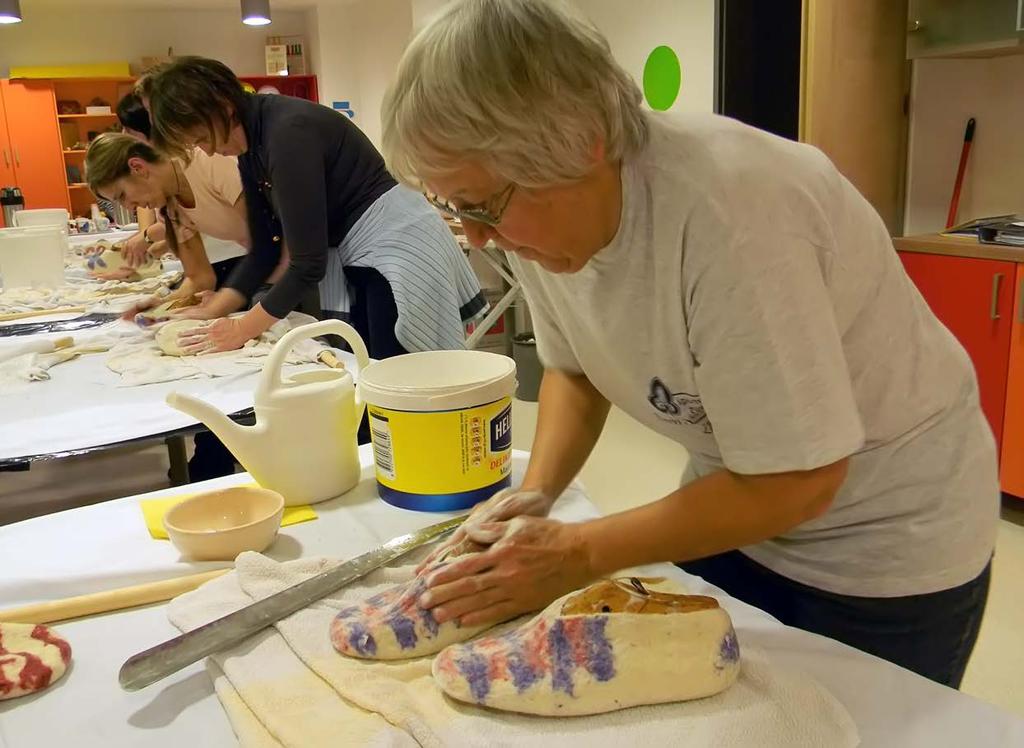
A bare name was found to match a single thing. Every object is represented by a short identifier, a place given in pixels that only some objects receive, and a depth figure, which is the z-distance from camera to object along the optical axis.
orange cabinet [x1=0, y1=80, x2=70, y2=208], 7.84
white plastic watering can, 1.15
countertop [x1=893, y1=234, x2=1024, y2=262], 2.54
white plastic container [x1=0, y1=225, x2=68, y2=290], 2.96
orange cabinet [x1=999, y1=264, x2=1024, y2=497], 2.59
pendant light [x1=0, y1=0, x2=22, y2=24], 4.21
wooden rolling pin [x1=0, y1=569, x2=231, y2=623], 0.90
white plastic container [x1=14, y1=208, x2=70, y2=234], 4.12
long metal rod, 0.78
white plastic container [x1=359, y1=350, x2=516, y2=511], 1.13
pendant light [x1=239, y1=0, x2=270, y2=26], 4.85
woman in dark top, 1.95
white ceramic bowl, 1.01
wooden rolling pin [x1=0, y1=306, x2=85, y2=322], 2.59
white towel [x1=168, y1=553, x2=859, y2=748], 0.68
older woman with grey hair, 0.72
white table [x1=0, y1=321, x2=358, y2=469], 1.53
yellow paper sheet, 1.12
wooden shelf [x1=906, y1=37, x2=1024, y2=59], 2.62
